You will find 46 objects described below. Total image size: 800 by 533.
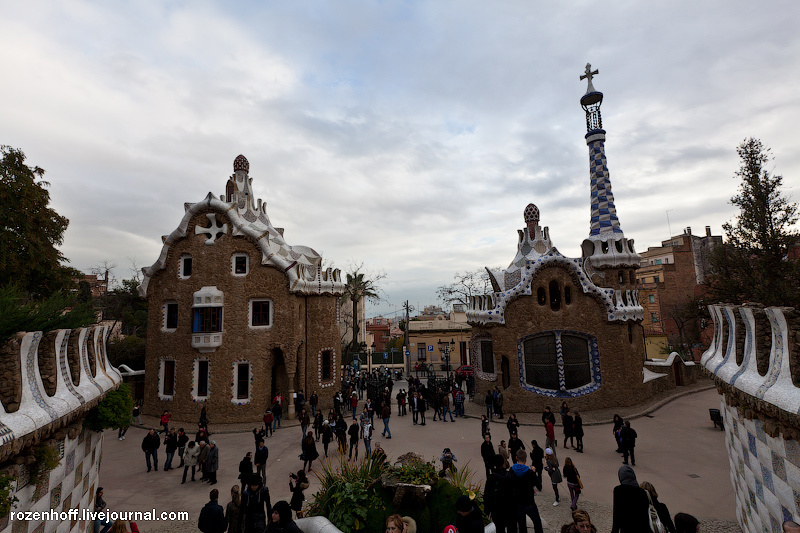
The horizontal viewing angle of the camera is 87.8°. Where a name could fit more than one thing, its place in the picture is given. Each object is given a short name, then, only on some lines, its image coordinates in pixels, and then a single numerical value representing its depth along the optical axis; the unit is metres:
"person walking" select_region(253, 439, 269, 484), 9.85
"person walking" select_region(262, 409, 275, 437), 14.83
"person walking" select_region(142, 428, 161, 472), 11.33
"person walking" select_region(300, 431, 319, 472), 10.66
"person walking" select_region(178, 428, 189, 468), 11.33
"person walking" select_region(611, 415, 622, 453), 11.55
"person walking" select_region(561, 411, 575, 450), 12.36
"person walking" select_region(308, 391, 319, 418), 18.14
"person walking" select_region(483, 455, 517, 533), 5.64
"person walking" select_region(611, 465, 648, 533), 5.02
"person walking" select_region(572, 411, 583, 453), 12.27
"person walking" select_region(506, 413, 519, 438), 12.01
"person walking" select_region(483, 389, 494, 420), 16.70
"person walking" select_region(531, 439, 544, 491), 9.19
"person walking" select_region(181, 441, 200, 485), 10.58
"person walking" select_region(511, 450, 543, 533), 5.65
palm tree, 34.47
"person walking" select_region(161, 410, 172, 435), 14.36
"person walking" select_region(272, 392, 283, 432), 16.44
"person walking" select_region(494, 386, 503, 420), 16.70
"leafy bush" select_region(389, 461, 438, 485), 6.33
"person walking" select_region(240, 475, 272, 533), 6.52
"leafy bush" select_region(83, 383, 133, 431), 7.32
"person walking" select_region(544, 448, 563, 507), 8.62
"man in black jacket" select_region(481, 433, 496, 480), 9.45
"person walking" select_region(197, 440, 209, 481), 10.48
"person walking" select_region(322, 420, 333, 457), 12.11
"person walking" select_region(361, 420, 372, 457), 12.21
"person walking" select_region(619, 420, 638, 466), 10.89
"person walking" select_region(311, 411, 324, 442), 13.73
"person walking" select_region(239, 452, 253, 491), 8.53
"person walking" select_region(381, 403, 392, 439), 14.38
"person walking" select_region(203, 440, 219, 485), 10.20
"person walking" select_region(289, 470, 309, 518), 7.43
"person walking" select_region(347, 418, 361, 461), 12.05
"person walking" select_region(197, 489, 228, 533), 6.31
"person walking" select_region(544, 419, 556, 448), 10.41
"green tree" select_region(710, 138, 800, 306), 18.28
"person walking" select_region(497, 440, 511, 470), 8.87
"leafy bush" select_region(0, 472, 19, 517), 4.09
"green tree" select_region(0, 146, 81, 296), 16.20
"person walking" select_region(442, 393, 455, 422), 17.21
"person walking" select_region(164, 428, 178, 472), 11.50
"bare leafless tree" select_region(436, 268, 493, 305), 38.19
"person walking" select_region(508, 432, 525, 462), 9.73
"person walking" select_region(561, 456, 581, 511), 7.98
